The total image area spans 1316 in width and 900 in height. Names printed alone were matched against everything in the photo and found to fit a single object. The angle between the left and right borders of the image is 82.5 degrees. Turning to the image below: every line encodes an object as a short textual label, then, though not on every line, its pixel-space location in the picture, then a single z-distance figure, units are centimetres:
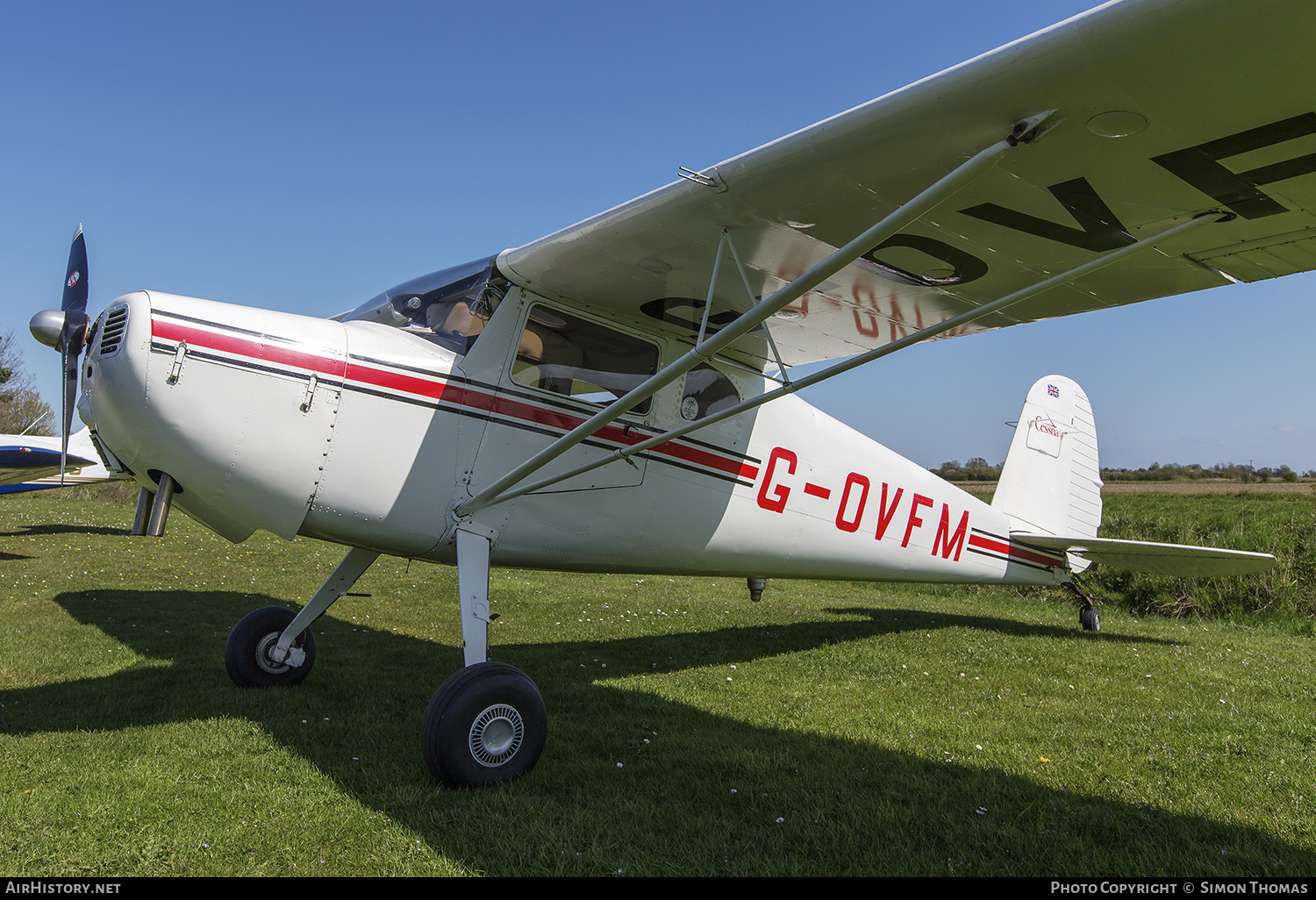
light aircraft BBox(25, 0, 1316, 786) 275
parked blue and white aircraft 1298
